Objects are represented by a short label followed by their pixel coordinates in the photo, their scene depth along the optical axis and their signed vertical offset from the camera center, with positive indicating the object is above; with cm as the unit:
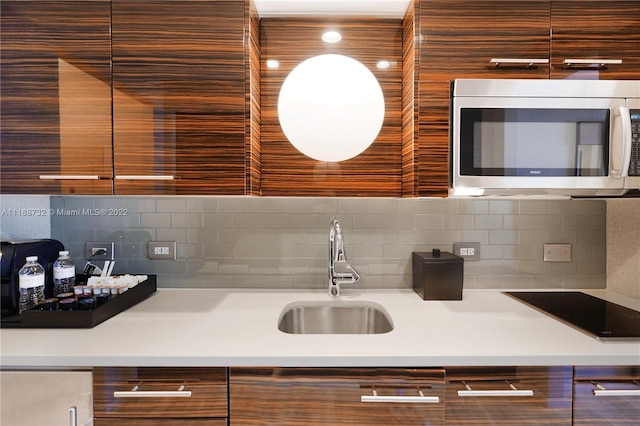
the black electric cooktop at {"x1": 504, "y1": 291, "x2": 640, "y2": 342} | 116 -42
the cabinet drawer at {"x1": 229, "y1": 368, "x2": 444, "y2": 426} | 105 -56
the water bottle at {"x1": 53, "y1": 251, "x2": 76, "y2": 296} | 152 -30
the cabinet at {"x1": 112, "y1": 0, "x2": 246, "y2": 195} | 136 +41
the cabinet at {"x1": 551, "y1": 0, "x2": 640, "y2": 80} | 135 +62
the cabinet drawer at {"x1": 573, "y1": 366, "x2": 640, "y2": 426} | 105 -56
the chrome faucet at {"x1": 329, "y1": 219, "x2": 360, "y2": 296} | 160 -26
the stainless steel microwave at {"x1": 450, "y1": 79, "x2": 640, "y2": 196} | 126 +23
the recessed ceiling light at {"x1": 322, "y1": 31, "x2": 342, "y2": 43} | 157 +71
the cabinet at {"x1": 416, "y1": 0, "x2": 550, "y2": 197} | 135 +61
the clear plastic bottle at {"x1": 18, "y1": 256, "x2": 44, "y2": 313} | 137 -32
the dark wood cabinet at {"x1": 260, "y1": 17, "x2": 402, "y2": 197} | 157 +39
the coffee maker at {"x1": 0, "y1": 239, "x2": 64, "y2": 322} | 129 -24
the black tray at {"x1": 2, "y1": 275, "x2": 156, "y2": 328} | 123 -40
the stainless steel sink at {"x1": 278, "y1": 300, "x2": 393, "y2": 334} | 158 -51
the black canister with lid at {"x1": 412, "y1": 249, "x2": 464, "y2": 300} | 156 -32
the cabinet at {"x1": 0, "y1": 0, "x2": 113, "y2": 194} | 135 +45
